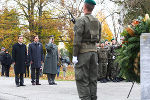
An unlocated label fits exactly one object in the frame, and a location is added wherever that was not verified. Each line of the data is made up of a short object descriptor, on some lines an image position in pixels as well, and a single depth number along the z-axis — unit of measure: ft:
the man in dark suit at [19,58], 38.34
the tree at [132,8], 81.79
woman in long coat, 40.83
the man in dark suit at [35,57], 39.63
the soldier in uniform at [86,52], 20.24
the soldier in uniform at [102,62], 46.34
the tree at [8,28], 93.56
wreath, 19.52
